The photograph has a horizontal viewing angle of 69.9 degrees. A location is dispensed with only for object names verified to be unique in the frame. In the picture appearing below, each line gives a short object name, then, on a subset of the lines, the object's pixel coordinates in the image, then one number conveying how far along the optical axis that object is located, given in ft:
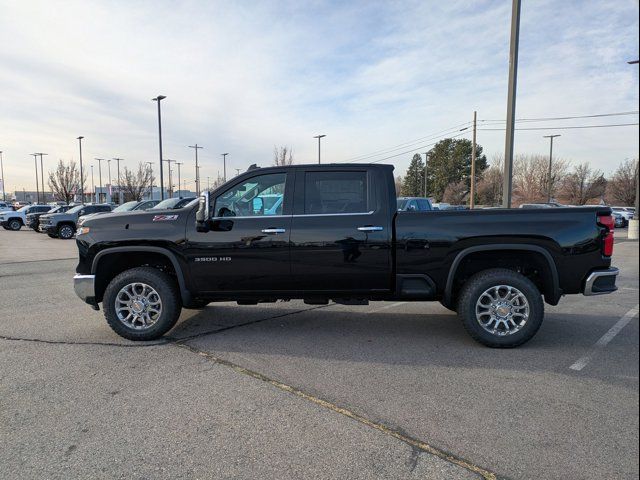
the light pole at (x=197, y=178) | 195.04
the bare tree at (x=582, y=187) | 155.31
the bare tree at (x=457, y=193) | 236.22
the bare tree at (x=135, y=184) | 216.33
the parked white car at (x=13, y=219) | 96.89
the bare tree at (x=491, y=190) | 225.35
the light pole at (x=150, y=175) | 235.58
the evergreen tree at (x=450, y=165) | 260.42
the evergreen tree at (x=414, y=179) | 294.25
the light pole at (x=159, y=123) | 93.30
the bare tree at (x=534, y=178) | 196.44
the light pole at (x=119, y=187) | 209.24
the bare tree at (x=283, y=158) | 149.79
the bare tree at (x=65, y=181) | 209.97
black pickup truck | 16.24
